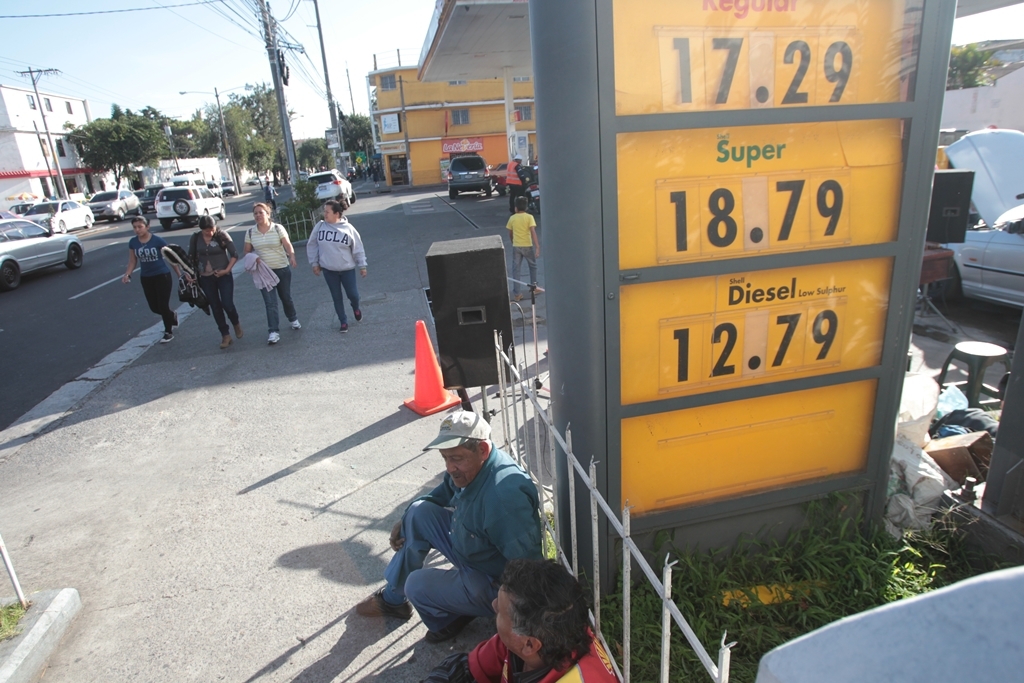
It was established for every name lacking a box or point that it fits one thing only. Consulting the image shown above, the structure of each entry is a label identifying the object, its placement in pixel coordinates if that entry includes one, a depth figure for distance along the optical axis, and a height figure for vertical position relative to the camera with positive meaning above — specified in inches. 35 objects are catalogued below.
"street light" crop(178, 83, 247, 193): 2399.1 +80.7
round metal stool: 175.6 -67.6
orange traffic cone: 225.1 -80.7
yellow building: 1686.8 +83.7
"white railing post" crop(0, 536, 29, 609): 122.9 -74.6
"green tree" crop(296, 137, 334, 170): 3031.5 +32.7
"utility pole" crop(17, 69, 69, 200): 1568.2 +175.7
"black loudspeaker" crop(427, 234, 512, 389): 166.6 -41.1
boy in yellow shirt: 357.1 -49.7
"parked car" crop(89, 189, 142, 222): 1234.6 -57.8
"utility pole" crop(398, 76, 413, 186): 1641.2 +55.1
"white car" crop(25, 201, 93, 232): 1019.4 -57.8
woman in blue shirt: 297.6 -43.8
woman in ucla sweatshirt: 297.0 -40.9
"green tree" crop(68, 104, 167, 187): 1798.7 +91.7
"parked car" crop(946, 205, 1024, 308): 277.6 -66.6
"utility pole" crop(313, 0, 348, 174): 1381.6 +129.7
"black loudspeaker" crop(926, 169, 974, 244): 208.8 -29.4
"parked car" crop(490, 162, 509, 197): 1089.4 -50.7
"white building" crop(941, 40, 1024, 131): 1043.9 +13.1
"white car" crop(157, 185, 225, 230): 969.5 -53.7
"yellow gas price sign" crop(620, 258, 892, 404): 100.0 -31.5
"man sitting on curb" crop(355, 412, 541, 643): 104.4 -64.8
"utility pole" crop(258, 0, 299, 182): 755.4 +117.8
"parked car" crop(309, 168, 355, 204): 1039.0 -42.6
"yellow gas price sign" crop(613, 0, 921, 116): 88.4 +10.8
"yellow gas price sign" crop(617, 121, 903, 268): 94.0 -9.1
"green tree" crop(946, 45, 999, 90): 1455.0 +108.4
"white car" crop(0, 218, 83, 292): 539.5 -63.0
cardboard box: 132.2 -70.4
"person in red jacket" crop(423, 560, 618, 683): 78.4 -59.1
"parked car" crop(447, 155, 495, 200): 1063.0 -43.7
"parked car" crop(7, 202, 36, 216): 1066.8 -45.7
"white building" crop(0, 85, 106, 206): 1584.6 +78.4
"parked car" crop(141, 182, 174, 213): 1334.9 -56.2
